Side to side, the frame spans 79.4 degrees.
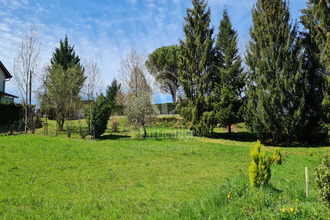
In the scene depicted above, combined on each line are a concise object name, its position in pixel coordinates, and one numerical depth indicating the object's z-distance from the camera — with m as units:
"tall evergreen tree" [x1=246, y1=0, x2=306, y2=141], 16.80
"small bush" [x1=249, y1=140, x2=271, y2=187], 5.51
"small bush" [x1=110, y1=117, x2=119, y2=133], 21.17
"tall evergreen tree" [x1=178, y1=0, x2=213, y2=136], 20.12
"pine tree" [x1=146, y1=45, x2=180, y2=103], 33.47
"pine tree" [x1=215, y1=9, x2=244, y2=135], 19.44
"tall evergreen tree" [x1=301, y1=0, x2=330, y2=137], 16.31
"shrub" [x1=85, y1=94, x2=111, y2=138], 17.12
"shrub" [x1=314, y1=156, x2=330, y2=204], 4.41
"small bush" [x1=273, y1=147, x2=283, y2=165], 9.58
